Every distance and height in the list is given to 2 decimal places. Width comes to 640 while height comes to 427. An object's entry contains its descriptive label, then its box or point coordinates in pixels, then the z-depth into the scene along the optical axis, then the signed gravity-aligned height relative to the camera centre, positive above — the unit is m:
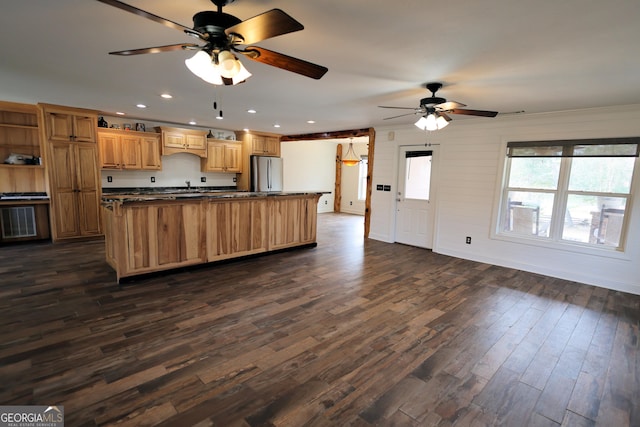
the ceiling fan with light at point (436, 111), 3.26 +0.80
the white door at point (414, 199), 5.86 -0.33
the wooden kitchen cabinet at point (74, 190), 5.33 -0.35
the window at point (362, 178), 10.24 +0.08
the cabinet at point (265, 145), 7.81 +0.83
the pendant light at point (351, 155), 10.29 +0.85
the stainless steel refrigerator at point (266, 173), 7.74 +0.10
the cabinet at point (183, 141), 6.39 +0.72
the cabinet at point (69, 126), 5.18 +0.77
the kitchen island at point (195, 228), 3.71 -0.75
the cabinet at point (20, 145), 5.36 +0.43
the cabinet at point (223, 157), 7.24 +0.46
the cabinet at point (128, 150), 5.80 +0.45
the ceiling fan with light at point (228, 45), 1.56 +0.77
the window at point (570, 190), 4.03 -0.04
